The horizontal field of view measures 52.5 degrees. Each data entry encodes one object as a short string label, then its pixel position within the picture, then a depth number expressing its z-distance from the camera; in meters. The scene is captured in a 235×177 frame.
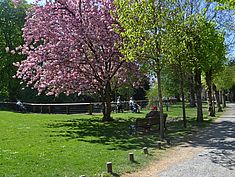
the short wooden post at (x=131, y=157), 7.03
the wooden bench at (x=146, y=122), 11.69
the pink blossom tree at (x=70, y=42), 15.12
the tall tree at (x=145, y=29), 9.64
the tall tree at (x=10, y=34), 29.92
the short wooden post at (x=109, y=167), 6.08
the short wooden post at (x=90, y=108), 22.63
